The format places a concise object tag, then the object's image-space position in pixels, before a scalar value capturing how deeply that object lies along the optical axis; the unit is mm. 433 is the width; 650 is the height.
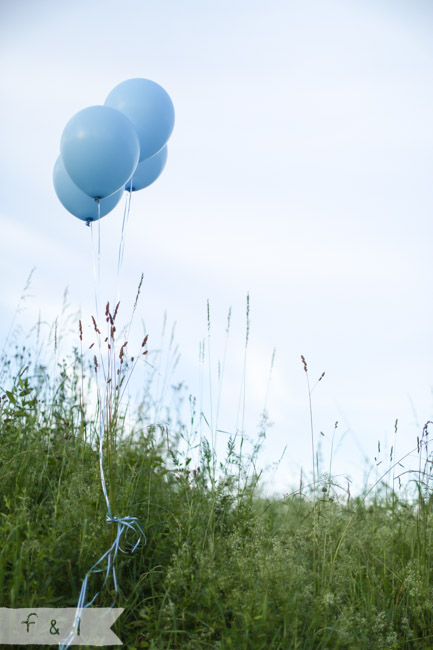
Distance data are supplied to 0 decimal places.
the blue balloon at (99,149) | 3123
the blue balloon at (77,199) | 3674
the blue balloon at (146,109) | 3607
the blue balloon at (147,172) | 3885
